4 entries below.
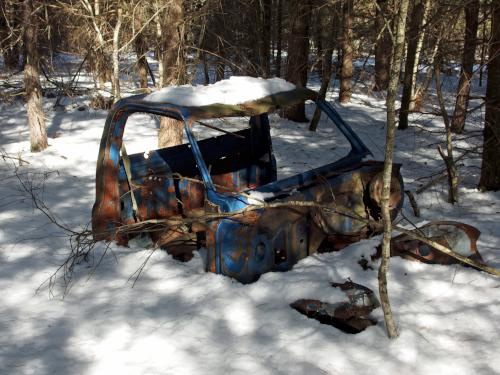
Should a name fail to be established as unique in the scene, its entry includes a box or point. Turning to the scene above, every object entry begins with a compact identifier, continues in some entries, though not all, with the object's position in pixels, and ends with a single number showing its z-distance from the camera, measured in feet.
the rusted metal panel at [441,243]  15.23
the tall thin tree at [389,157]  10.77
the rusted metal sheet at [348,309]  12.46
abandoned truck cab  13.87
